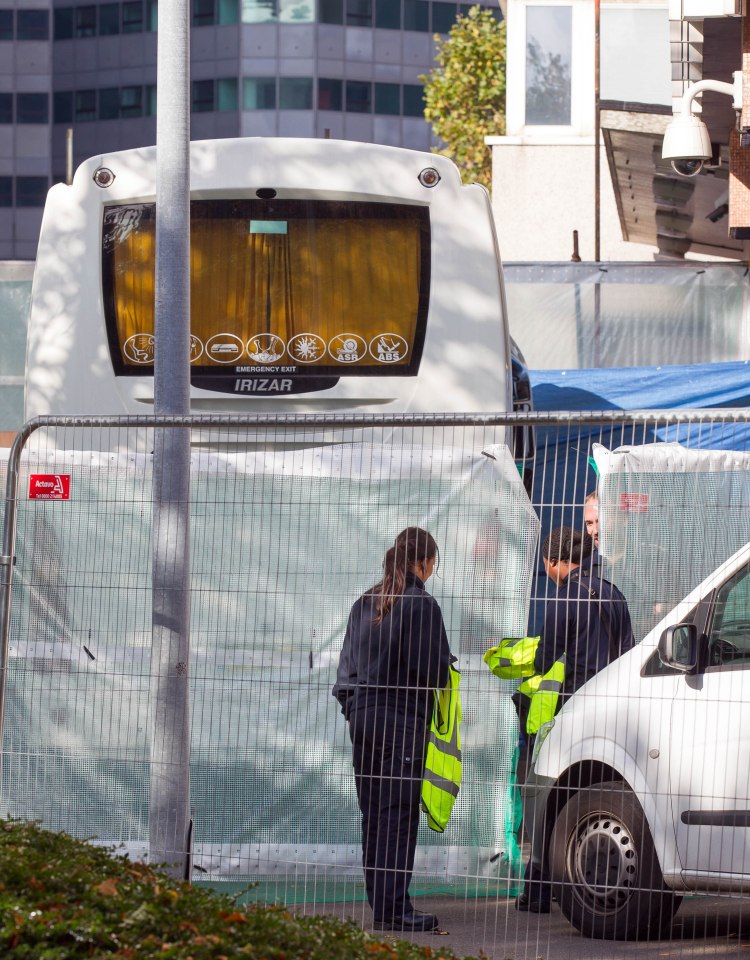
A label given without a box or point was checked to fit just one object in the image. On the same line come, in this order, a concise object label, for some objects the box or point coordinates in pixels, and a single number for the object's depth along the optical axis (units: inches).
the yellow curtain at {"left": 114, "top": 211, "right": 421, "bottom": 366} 681.0
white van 420.8
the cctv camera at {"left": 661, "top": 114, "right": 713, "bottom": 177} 931.3
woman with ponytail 434.6
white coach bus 676.1
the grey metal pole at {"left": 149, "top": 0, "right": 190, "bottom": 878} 452.1
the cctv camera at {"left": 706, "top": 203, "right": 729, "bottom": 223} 1263.5
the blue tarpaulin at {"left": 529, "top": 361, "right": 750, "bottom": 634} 1087.6
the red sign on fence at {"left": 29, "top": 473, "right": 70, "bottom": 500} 482.0
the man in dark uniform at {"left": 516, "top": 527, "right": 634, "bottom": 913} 425.7
